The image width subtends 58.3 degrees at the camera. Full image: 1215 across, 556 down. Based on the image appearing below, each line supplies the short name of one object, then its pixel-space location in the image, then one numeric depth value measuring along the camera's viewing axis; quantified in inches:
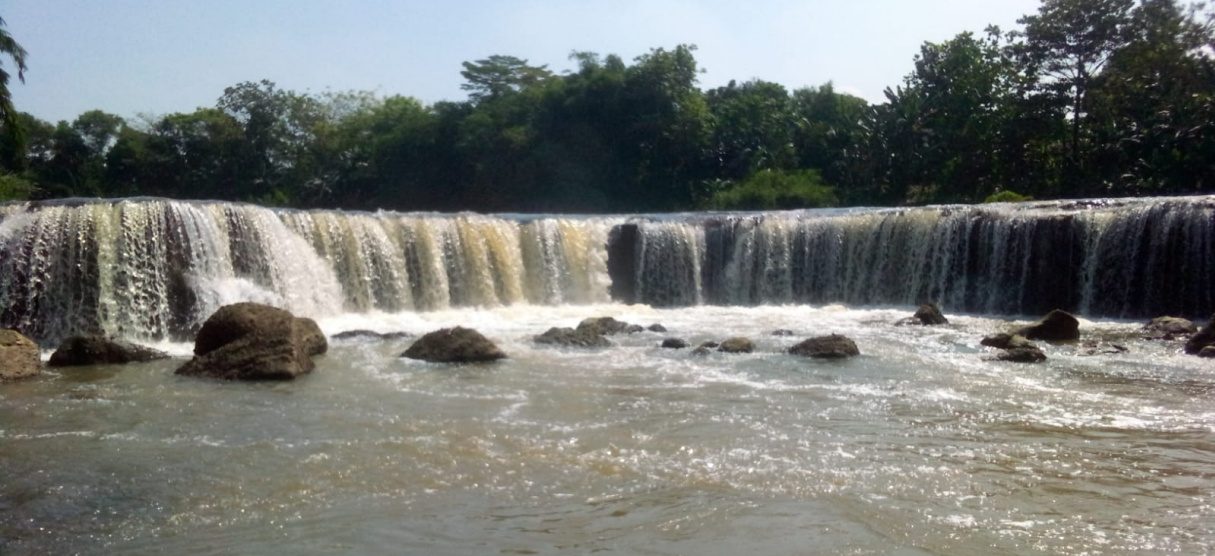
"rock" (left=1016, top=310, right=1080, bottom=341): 571.2
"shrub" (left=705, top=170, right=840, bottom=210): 1414.9
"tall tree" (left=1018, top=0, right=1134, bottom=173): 1268.5
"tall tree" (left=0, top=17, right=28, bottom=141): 800.9
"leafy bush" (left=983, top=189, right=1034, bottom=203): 1168.2
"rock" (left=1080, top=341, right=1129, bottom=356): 516.9
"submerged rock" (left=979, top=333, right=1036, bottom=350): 510.3
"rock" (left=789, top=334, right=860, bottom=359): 502.6
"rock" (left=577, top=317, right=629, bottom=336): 598.7
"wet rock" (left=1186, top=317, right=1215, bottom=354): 510.3
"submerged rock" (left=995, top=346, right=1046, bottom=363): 483.9
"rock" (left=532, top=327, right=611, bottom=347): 553.6
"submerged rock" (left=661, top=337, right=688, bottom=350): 547.5
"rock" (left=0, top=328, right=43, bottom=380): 426.6
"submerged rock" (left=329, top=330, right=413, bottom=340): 588.7
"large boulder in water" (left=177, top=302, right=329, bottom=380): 428.5
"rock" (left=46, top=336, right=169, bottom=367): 469.4
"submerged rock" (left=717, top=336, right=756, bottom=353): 526.3
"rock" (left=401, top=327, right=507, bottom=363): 484.4
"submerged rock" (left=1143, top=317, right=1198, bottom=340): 584.4
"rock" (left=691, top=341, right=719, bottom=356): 522.3
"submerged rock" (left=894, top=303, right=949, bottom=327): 666.2
